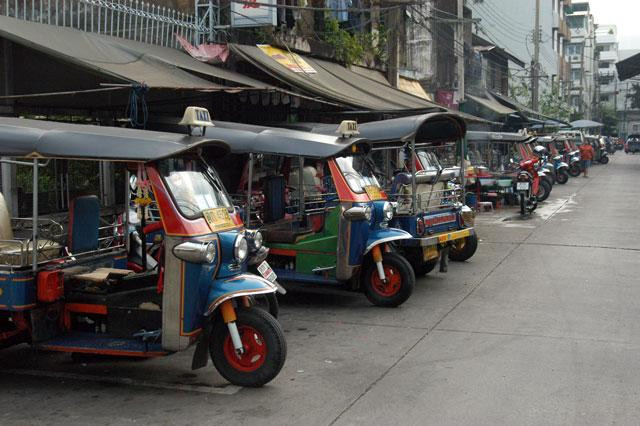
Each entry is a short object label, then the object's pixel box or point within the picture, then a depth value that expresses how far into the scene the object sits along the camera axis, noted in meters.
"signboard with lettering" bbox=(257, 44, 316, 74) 14.86
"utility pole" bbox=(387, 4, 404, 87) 20.47
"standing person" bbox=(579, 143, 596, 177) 35.57
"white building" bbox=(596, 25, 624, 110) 111.56
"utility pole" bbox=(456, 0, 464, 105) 29.31
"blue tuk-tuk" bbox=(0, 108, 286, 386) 5.51
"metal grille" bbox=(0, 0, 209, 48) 10.84
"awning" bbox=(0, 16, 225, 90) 8.95
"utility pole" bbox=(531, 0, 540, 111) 37.48
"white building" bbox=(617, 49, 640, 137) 103.39
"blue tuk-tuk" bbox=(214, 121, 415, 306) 8.59
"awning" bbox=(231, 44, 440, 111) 13.45
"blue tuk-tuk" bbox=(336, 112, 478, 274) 9.72
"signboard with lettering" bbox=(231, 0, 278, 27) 14.40
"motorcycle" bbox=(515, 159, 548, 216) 18.71
